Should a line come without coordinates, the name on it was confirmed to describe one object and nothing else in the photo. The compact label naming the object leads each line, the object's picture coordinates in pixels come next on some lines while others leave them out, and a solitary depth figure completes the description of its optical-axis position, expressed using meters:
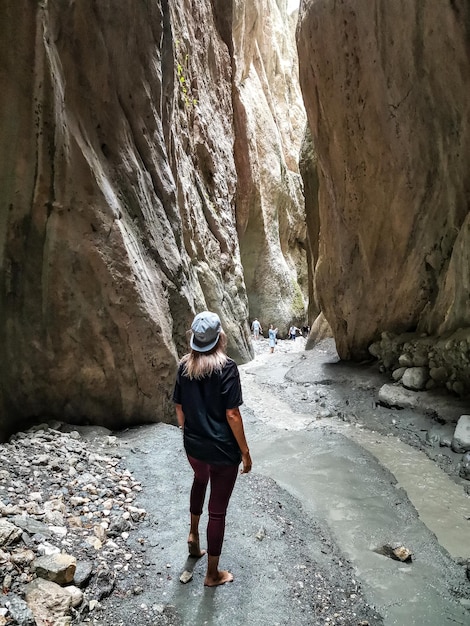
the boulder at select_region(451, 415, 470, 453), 6.30
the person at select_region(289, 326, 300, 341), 23.06
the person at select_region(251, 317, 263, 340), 20.69
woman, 2.81
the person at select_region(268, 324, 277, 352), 17.91
